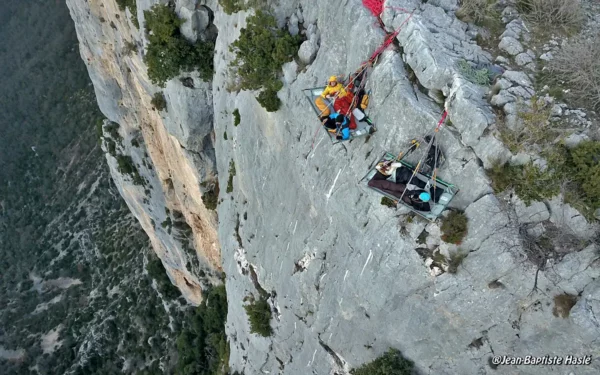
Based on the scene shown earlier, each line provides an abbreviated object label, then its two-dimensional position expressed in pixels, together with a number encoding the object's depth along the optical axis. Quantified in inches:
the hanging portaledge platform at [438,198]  465.7
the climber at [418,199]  466.6
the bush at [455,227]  456.8
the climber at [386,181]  488.4
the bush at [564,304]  422.3
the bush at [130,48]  987.3
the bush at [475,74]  464.4
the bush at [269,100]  647.8
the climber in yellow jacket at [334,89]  541.3
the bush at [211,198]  1061.1
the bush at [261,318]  826.2
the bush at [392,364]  562.9
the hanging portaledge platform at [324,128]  530.0
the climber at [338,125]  534.5
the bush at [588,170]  399.2
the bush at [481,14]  519.5
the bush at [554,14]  512.1
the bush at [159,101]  961.5
